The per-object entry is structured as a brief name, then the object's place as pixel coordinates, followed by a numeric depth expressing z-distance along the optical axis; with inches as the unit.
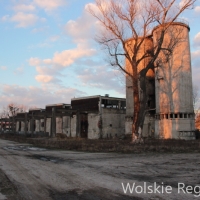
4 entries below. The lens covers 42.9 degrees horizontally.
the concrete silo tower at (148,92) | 1766.9
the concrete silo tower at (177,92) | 1582.2
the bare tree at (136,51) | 964.6
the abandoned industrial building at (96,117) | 1929.1
